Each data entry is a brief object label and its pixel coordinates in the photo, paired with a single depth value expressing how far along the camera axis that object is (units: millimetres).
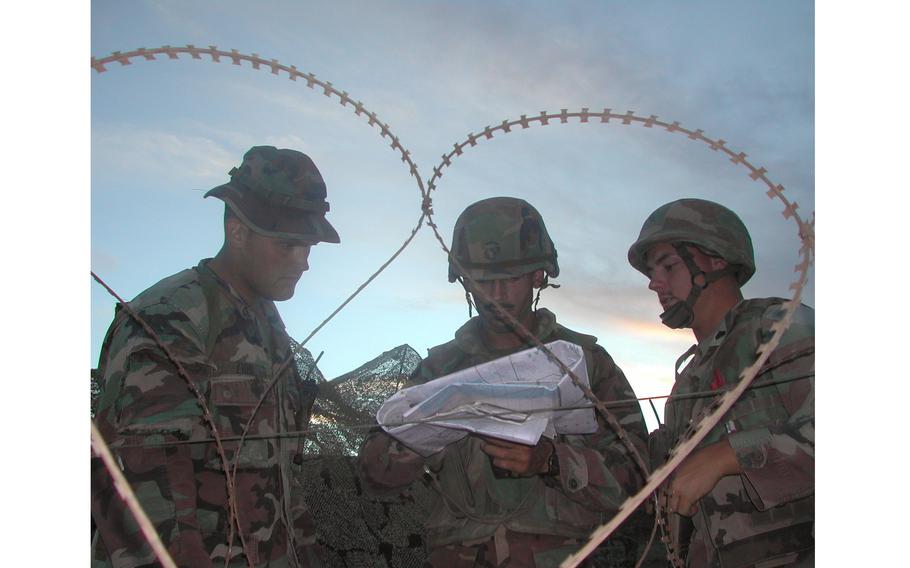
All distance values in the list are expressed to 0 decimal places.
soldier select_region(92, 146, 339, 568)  3086
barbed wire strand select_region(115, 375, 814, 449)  2656
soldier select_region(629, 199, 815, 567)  2902
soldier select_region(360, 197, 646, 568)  3590
